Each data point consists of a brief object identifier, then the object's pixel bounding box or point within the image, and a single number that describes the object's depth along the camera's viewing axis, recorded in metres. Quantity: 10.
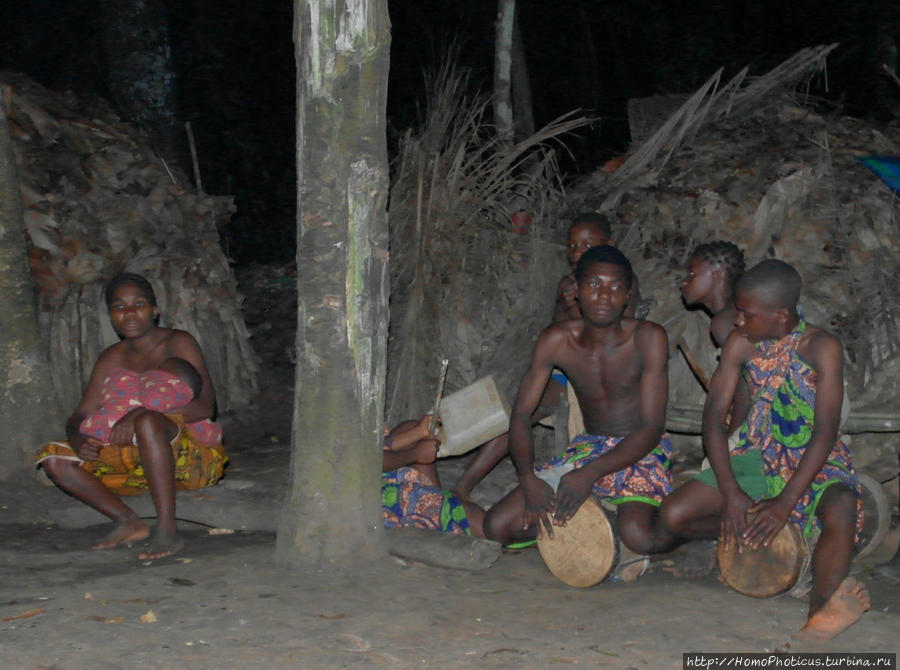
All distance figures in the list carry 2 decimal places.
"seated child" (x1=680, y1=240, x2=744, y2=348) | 4.45
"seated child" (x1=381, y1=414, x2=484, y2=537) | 4.28
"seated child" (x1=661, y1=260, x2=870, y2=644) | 3.49
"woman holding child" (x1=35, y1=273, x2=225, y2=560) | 4.32
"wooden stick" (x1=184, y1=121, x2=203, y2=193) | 7.50
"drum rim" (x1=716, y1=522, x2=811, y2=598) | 3.45
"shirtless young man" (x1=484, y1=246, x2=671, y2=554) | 3.96
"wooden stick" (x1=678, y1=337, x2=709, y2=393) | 4.95
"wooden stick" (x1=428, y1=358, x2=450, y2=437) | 4.10
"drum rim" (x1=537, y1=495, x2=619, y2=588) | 3.74
